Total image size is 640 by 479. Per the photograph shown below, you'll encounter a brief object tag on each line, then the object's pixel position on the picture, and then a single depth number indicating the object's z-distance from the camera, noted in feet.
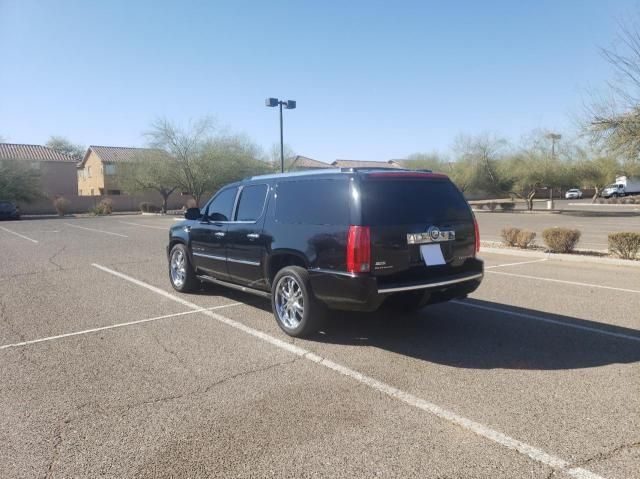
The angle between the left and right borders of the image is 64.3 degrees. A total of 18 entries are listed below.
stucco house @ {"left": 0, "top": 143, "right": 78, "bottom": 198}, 182.77
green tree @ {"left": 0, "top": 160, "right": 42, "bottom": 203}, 145.38
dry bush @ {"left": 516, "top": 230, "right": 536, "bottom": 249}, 43.73
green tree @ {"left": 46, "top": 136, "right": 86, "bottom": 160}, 325.21
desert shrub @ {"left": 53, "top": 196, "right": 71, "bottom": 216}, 146.61
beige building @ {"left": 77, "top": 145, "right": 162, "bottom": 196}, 190.29
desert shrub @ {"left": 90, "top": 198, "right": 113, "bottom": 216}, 154.10
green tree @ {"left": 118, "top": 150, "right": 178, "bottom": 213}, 141.59
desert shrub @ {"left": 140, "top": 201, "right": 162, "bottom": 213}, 156.15
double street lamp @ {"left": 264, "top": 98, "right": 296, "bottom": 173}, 93.17
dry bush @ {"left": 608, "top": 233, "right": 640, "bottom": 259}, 35.65
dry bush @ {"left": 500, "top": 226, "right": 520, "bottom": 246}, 44.83
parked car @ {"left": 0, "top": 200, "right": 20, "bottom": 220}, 125.82
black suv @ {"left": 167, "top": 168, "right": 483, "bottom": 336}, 15.83
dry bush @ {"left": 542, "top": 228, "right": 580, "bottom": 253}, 39.65
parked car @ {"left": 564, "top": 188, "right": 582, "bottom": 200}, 217.77
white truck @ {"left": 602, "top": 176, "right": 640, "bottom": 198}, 205.26
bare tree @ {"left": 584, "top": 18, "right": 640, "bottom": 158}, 38.24
